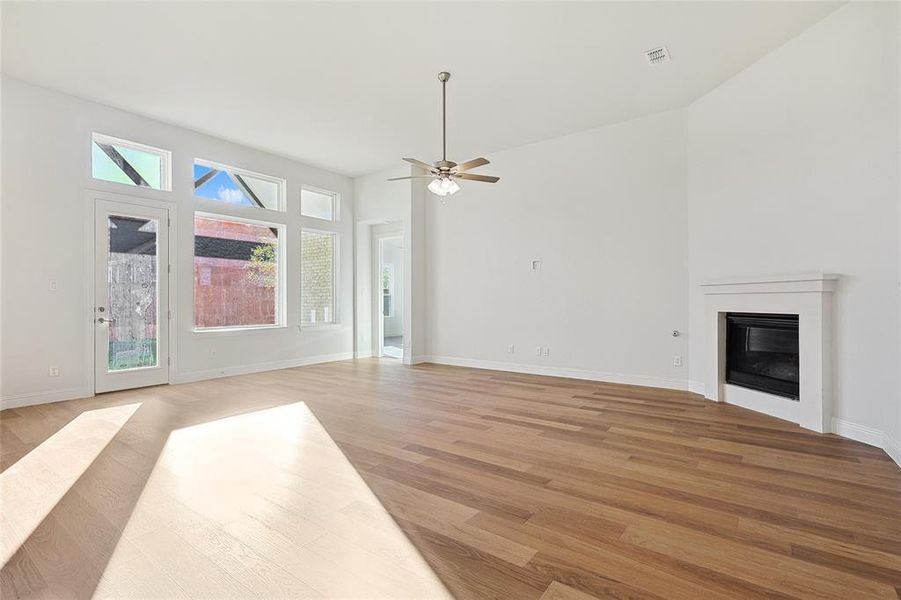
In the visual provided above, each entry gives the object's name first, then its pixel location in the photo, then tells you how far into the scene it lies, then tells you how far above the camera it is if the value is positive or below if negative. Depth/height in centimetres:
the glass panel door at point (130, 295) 516 +9
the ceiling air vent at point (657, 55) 403 +234
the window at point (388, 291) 1194 +30
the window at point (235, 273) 623 +45
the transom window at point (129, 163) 519 +179
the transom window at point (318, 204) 772 +183
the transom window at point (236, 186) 624 +181
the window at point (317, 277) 765 +46
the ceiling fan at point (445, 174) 418 +126
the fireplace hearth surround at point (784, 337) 367 -36
